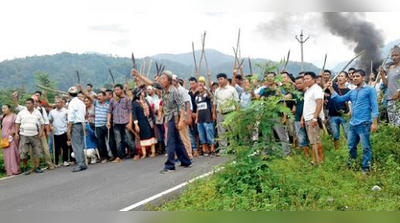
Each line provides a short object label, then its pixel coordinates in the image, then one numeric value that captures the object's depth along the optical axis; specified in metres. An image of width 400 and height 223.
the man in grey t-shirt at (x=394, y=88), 7.30
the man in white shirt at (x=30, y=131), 8.65
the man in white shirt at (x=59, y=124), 9.41
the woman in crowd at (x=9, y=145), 8.84
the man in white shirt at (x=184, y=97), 7.30
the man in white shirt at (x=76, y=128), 8.48
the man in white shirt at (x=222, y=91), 8.30
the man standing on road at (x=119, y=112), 9.20
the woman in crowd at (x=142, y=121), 9.25
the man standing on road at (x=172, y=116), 7.12
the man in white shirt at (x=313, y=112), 6.78
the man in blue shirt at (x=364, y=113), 6.15
